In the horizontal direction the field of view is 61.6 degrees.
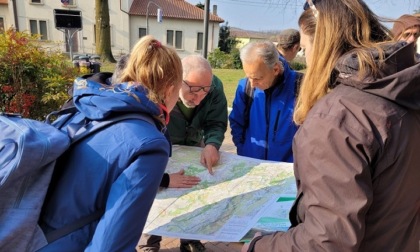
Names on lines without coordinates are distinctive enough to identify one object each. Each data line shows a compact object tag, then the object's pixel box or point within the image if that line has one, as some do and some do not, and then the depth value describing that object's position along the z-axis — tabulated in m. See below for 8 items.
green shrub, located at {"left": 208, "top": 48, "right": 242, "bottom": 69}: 25.00
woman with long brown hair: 0.96
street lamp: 25.67
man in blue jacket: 2.56
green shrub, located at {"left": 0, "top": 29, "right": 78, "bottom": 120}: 3.50
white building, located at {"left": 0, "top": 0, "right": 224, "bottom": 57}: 30.50
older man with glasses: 2.38
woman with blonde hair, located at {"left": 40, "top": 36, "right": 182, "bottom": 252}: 1.14
